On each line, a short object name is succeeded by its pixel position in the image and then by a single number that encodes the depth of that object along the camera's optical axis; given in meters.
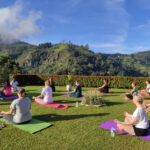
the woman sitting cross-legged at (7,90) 10.94
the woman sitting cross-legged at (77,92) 10.77
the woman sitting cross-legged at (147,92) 11.66
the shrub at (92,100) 8.72
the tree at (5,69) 13.89
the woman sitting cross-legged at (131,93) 10.37
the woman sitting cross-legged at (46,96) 8.93
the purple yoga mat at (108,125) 5.87
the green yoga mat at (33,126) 5.62
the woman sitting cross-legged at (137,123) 5.08
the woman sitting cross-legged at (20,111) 5.93
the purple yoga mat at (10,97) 10.35
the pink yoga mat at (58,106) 8.28
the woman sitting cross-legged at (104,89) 12.62
